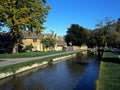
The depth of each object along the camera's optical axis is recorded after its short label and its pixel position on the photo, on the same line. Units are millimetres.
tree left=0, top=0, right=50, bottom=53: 17565
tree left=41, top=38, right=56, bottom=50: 32469
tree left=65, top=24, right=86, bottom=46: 45028
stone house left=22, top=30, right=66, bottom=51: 31306
